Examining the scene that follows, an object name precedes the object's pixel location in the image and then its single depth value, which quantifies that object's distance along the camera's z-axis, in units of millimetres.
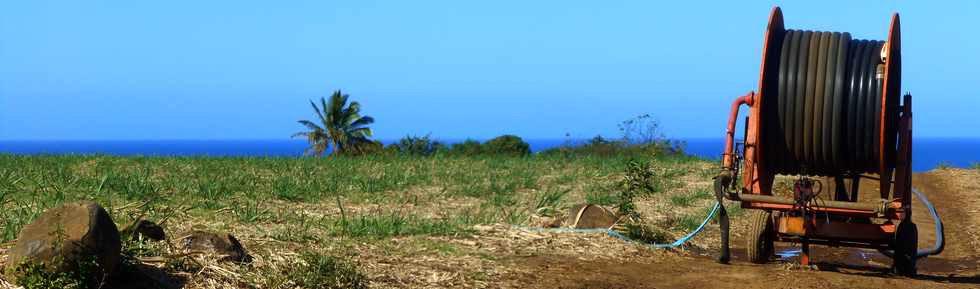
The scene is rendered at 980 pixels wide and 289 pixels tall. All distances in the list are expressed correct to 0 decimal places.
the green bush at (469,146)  60878
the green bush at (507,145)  60406
